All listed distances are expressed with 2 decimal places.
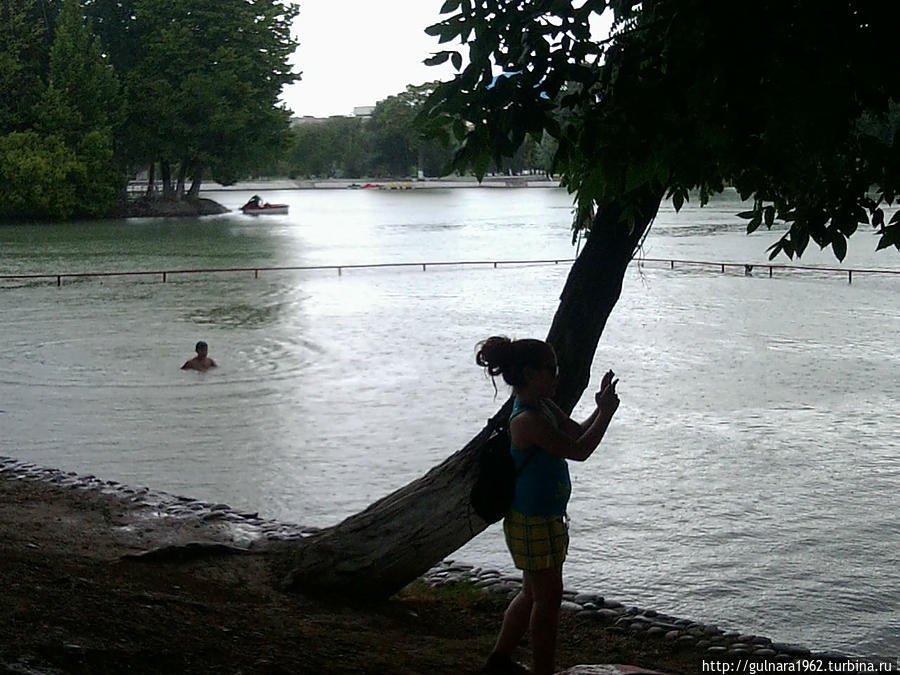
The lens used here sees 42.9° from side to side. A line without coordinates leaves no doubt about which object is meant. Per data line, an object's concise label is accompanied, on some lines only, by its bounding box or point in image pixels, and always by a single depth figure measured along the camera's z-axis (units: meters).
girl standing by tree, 4.84
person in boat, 77.94
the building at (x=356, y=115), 180.50
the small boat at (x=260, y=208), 77.50
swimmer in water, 17.34
